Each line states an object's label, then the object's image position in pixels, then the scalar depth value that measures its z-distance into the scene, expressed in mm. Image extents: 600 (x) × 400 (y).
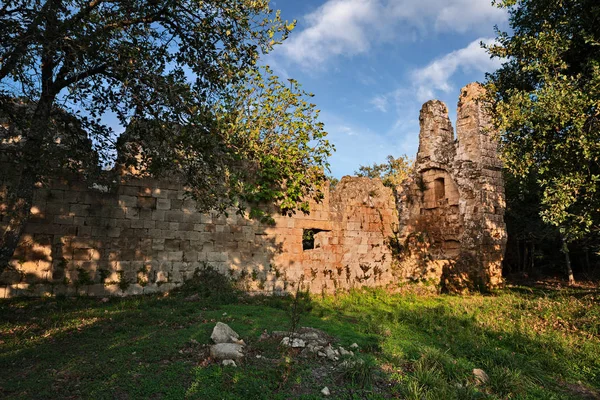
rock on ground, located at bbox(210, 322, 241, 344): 6129
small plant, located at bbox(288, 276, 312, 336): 9945
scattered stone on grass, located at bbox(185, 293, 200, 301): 10430
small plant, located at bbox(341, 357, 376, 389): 5090
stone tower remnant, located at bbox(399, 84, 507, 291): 15641
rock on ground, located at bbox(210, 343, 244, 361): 5508
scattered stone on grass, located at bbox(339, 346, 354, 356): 6001
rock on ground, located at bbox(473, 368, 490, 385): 5574
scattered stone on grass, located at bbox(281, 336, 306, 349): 6030
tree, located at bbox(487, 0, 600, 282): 8703
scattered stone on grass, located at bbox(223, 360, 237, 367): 5258
